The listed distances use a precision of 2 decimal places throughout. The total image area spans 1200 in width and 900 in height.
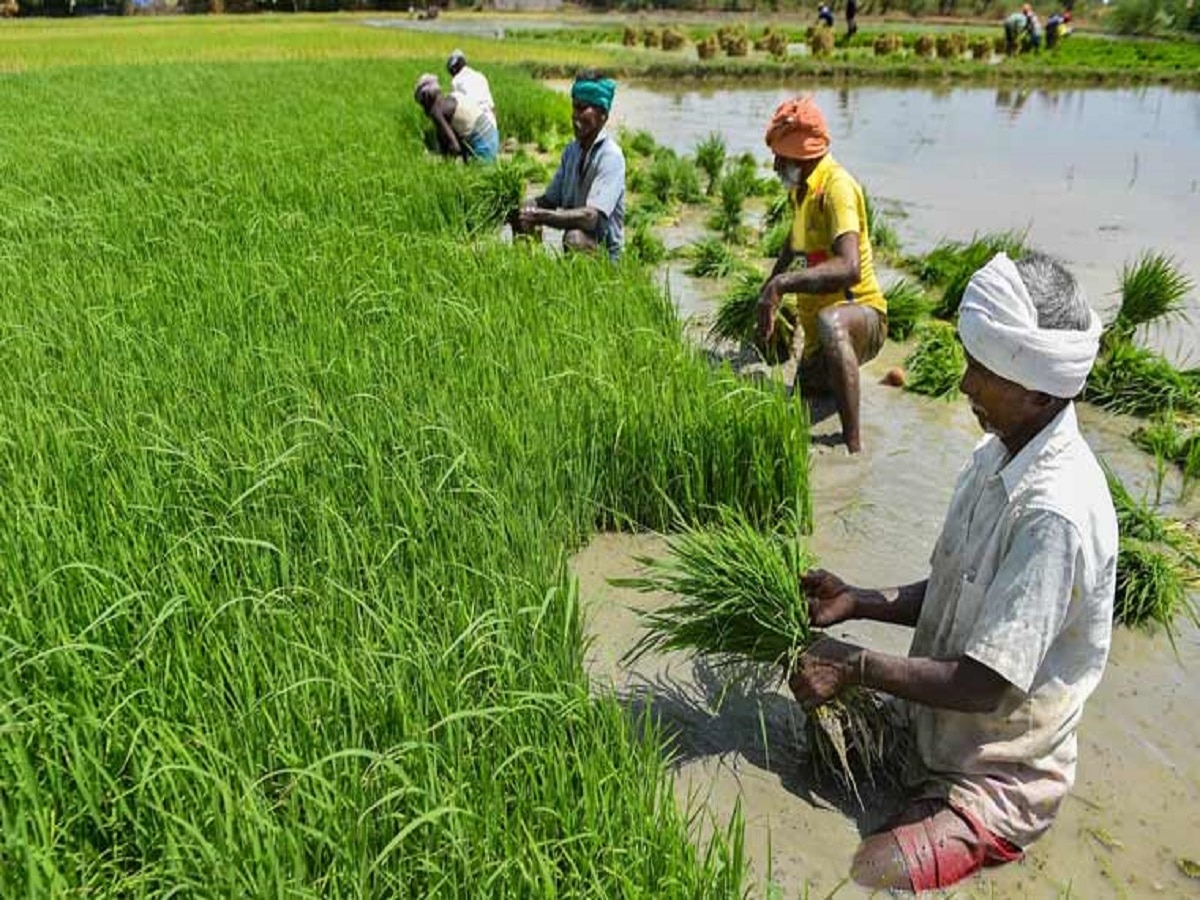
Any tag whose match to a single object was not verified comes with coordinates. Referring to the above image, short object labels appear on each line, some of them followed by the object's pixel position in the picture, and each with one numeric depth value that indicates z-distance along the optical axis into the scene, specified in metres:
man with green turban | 4.66
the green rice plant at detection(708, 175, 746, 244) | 7.17
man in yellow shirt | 3.66
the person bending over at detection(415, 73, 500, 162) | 7.89
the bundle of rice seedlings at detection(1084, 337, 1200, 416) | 4.15
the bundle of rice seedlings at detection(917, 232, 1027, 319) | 5.29
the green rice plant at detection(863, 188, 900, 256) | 6.87
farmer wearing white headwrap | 1.65
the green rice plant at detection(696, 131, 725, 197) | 9.23
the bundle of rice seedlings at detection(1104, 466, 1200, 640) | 2.71
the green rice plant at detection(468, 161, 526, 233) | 6.10
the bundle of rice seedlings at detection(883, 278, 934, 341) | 5.04
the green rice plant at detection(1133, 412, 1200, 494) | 3.51
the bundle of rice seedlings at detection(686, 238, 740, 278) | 6.10
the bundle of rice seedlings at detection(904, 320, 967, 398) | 4.34
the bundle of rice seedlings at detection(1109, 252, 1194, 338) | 4.70
